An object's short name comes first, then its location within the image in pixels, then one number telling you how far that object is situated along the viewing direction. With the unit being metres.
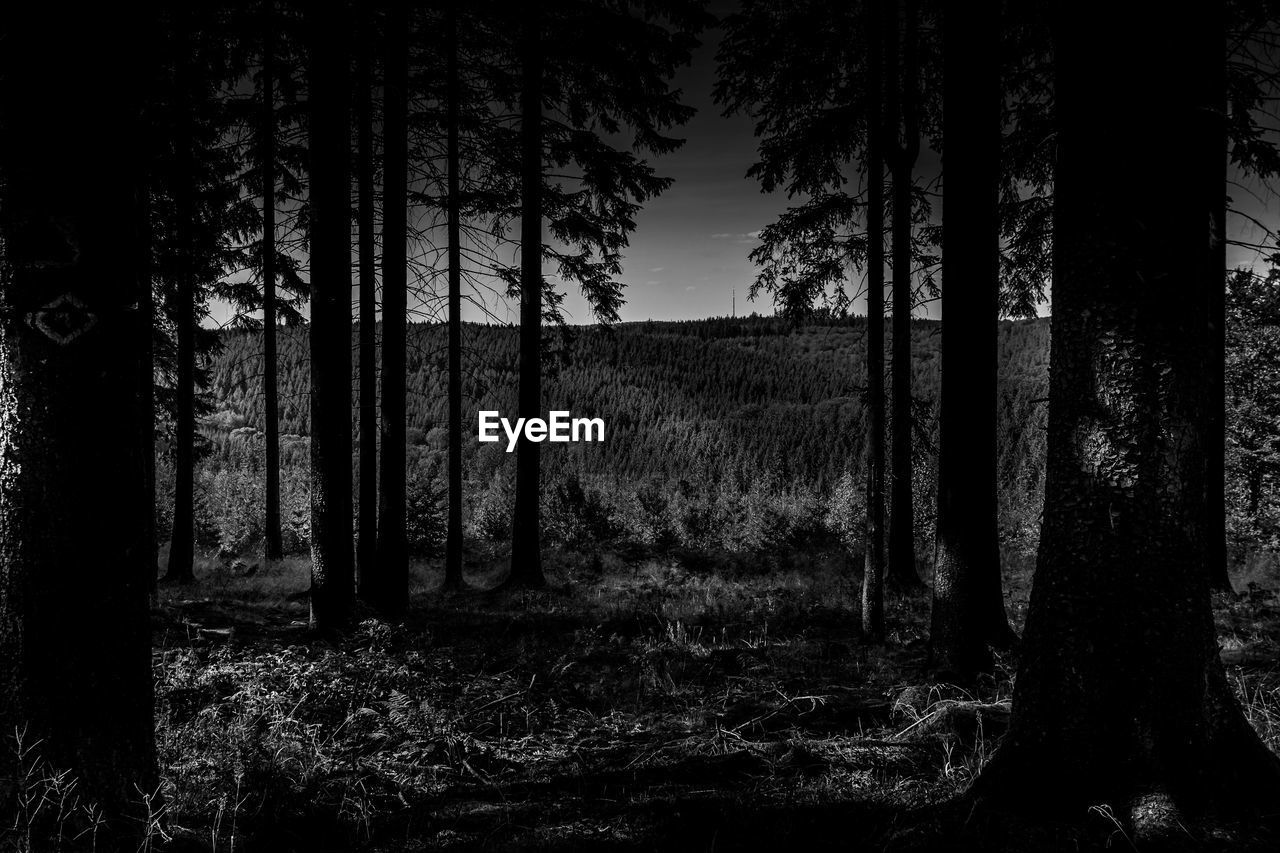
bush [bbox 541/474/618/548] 24.42
